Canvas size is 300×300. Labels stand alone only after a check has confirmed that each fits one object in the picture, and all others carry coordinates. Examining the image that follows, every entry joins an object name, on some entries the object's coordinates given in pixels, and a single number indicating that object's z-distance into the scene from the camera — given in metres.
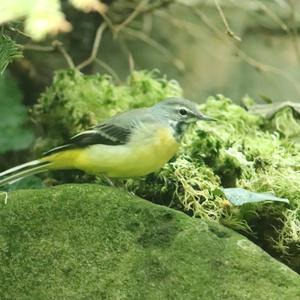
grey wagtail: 5.57
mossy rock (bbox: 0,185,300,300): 4.70
